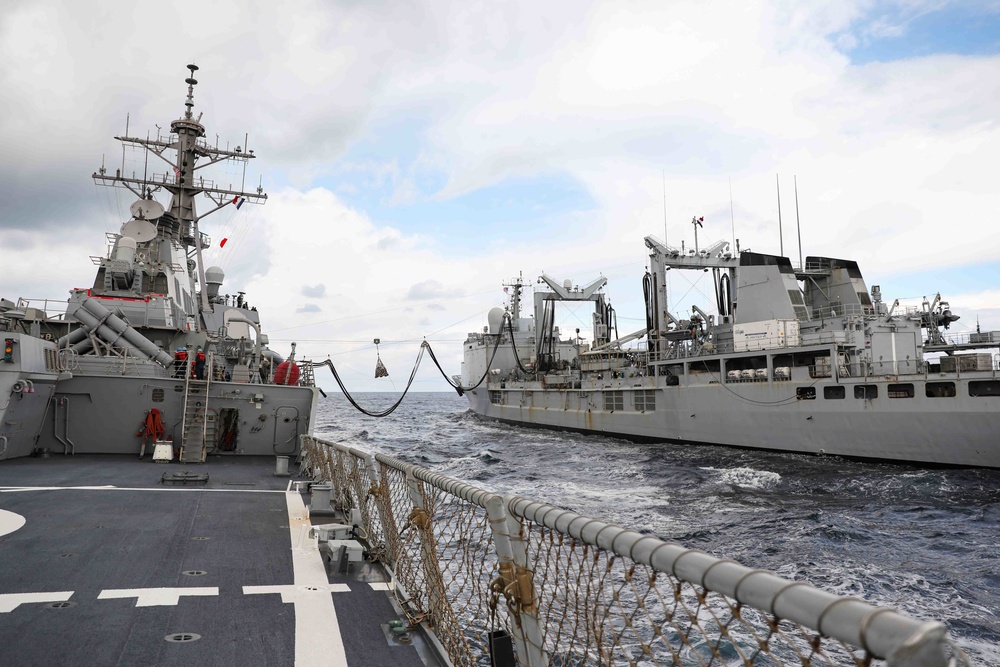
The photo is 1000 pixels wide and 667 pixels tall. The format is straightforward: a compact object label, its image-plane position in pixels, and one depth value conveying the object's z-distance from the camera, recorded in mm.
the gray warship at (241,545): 2590
